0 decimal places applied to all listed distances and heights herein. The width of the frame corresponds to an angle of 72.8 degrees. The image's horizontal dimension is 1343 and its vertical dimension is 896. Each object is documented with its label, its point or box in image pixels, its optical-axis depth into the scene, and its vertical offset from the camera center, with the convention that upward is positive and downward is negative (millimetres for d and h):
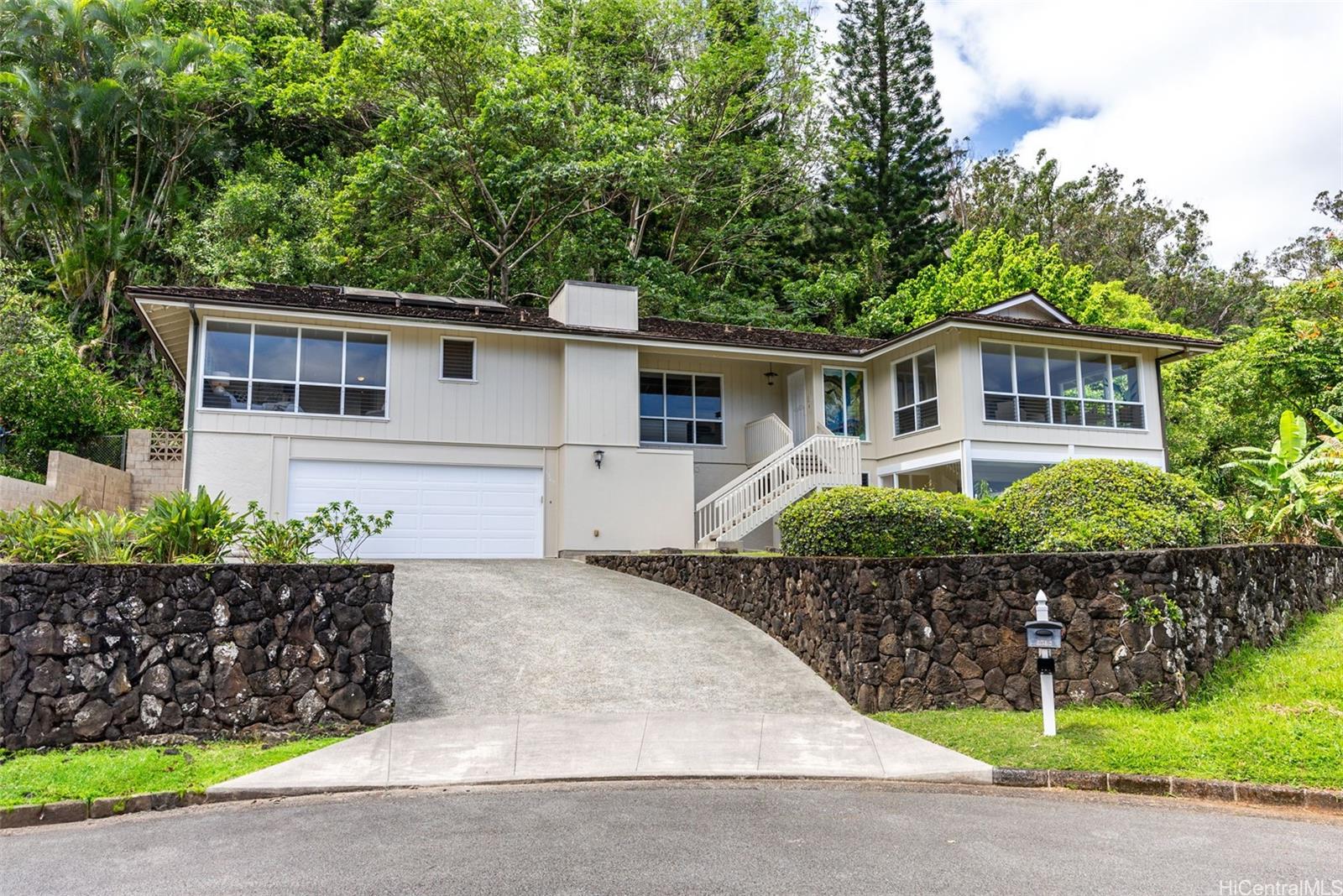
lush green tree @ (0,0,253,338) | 27031 +13468
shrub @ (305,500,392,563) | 15773 +442
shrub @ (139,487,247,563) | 8320 +277
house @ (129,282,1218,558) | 16906 +3041
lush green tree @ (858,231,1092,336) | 30219 +9044
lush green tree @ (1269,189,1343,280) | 35281 +12832
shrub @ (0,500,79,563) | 8008 +220
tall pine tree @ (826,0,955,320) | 34062 +15532
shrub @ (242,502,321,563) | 8805 +170
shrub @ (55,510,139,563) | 8078 +175
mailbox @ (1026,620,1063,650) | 7500 -699
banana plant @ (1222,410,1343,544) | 12922 +820
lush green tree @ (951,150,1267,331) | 40844 +14721
